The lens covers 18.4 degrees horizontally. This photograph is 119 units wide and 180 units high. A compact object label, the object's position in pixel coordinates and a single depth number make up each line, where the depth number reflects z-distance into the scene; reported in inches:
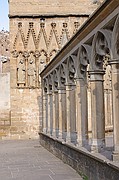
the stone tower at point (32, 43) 689.6
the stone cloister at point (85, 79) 199.8
